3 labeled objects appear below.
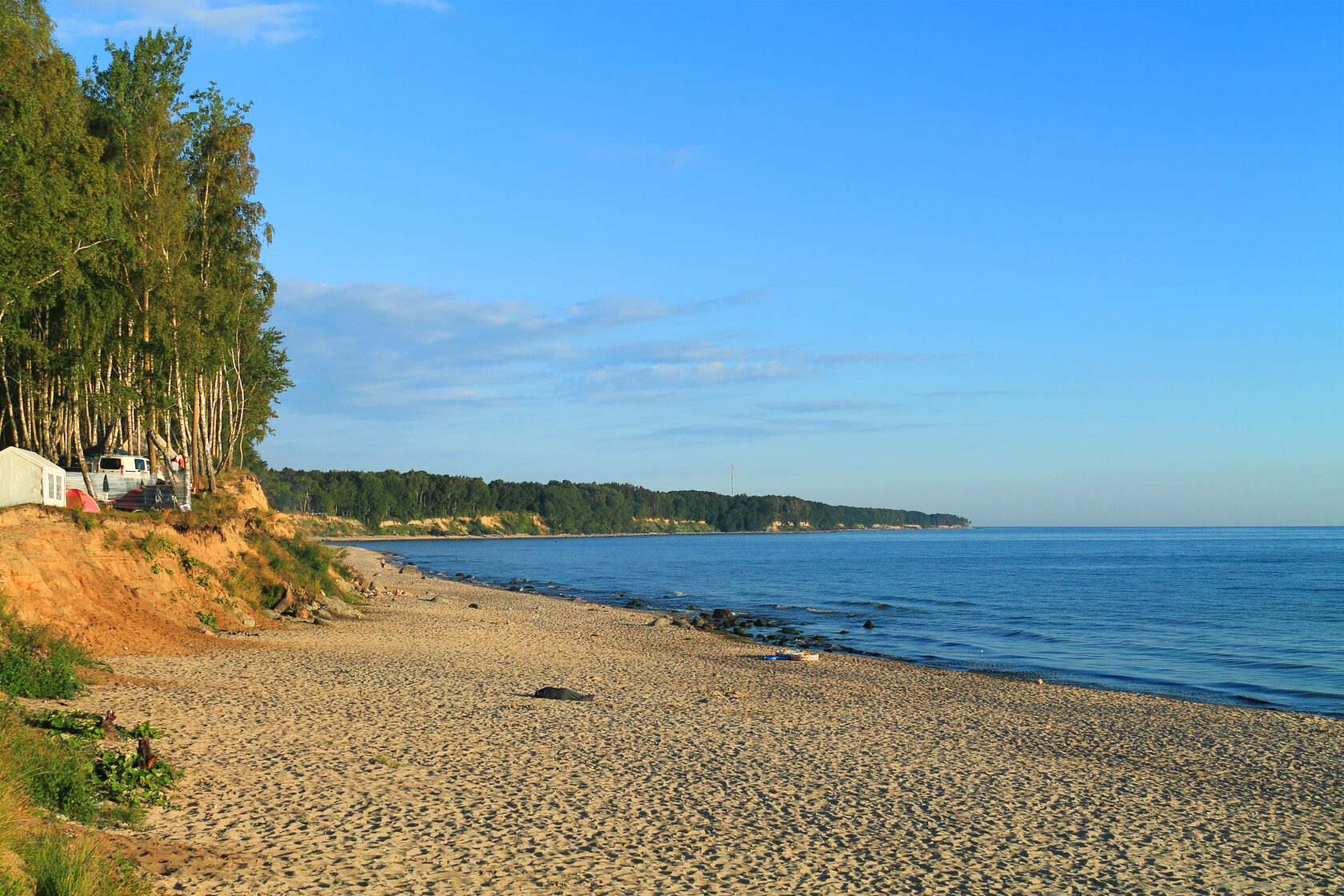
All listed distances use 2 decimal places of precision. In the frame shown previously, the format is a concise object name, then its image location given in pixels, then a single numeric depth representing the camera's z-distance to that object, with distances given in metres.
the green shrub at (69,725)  11.07
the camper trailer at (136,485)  29.72
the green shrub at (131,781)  9.70
